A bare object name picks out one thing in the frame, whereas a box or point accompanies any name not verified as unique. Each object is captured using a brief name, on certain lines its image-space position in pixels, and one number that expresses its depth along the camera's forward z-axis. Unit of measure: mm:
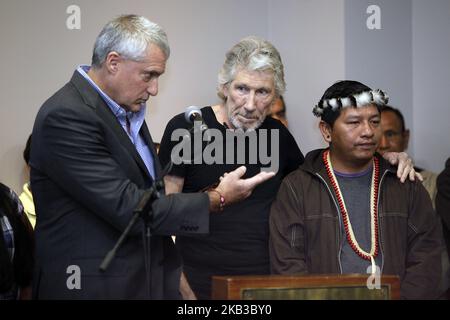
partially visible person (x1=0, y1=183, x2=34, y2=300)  3033
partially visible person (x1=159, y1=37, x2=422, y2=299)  3514
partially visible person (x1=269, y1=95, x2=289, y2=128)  5305
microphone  2832
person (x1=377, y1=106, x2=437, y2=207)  5441
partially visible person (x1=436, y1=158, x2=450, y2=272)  3998
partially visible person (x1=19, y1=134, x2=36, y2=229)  4586
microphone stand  2506
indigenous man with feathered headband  3361
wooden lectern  2502
